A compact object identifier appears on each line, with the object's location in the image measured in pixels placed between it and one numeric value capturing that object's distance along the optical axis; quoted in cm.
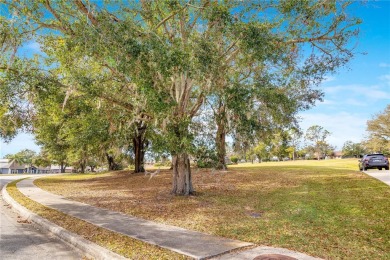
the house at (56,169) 13312
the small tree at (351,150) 10182
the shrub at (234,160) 7168
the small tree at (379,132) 6094
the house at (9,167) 10255
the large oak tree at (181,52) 1041
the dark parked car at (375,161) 2669
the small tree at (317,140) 10406
